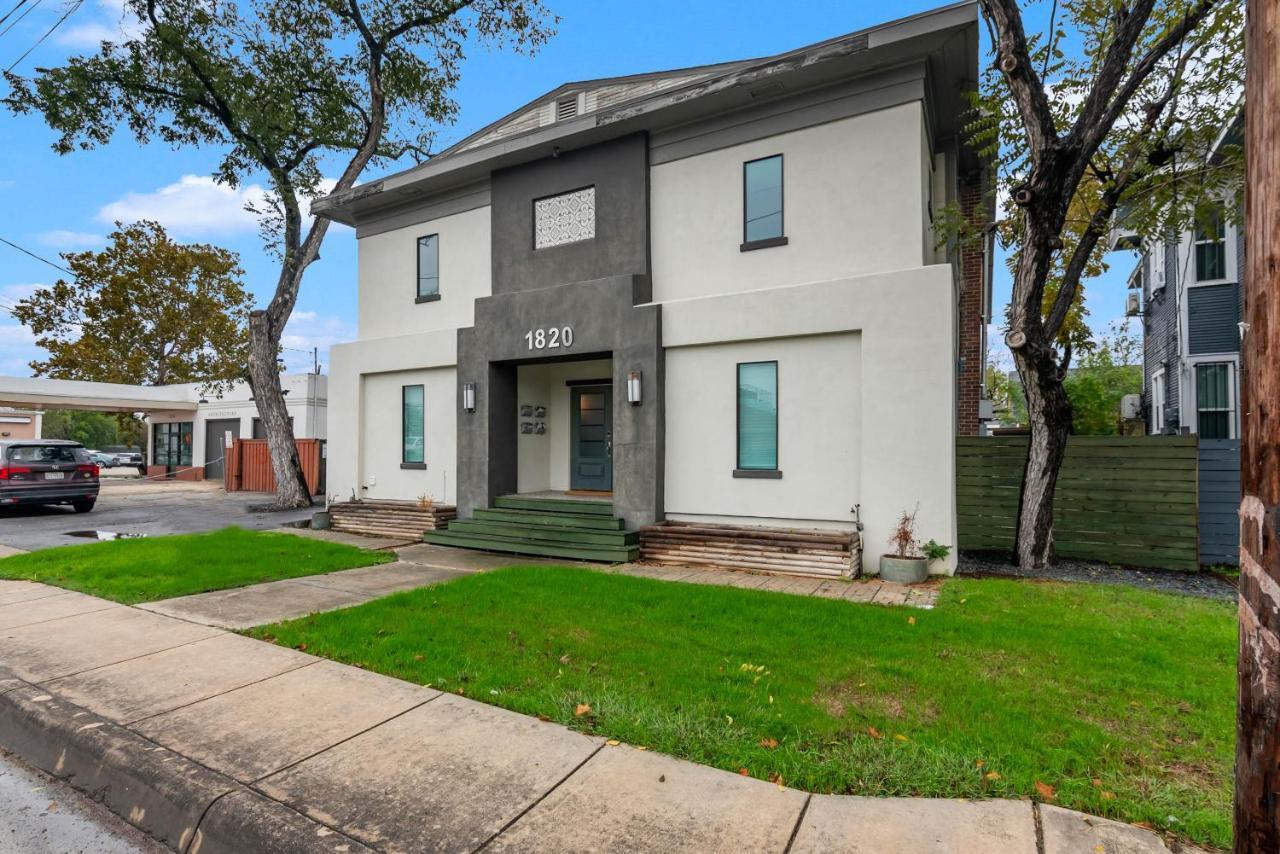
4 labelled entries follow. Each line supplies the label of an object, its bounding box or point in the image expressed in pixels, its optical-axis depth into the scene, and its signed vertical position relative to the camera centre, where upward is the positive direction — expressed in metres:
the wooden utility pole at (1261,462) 2.04 -0.06
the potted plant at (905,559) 7.73 -1.37
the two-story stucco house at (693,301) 8.33 +2.11
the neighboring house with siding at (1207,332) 13.29 +2.26
